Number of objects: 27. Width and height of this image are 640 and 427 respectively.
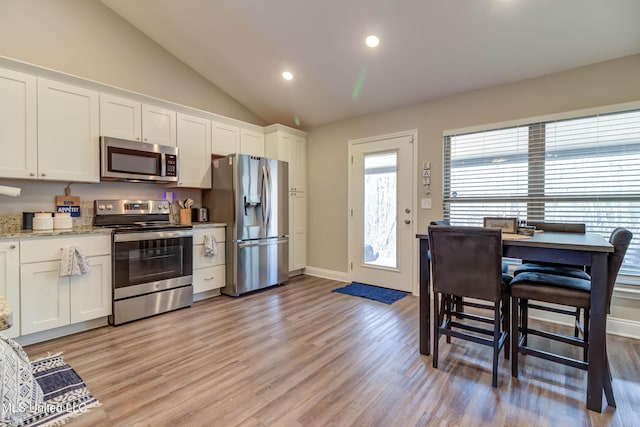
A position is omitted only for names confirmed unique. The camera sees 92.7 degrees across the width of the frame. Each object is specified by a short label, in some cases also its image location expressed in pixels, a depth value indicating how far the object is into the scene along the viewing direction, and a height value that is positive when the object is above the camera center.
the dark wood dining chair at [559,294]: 1.70 -0.51
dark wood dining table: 1.69 -0.30
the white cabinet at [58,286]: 2.38 -0.64
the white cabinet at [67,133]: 2.65 +0.70
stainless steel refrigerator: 3.72 -0.08
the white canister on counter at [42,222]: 2.64 -0.11
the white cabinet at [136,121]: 3.02 +0.94
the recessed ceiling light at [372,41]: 2.95 +1.66
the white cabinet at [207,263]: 3.50 -0.64
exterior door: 3.90 -0.02
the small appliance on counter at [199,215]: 3.99 -0.07
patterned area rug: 1.62 -1.10
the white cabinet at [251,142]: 4.28 +0.97
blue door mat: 3.68 -1.06
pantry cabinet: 4.46 +0.53
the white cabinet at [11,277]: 2.27 -0.51
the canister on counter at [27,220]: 2.73 -0.10
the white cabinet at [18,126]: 2.46 +0.69
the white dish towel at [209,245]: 3.55 -0.42
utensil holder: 3.79 -0.08
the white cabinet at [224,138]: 3.94 +0.94
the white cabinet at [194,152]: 3.63 +0.71
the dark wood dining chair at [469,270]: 1.91 -0.40
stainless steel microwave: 2.98 +0.50
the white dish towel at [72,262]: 2.50 -0.44
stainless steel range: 2.86 -0.51
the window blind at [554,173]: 2.67 +0.37
